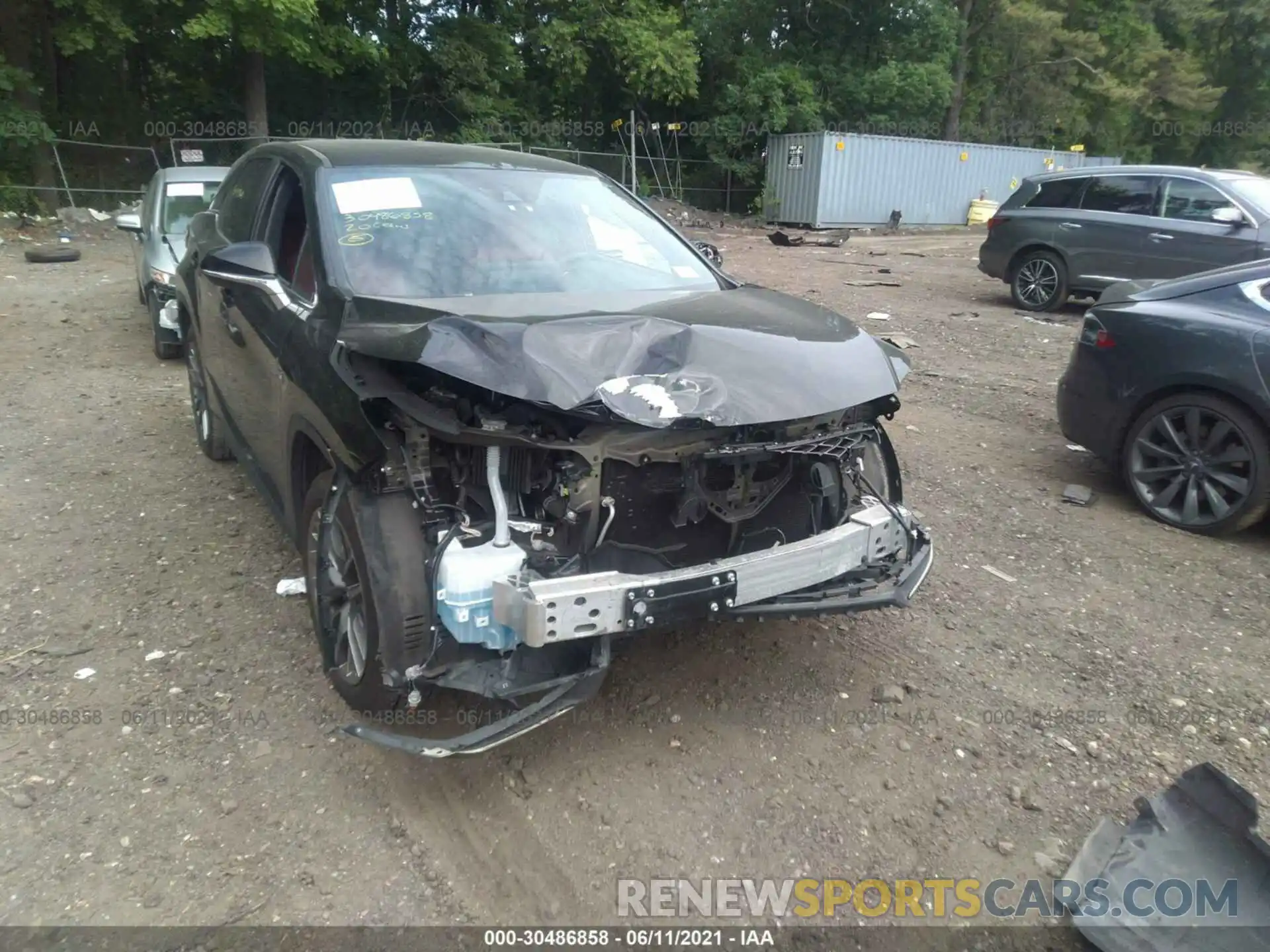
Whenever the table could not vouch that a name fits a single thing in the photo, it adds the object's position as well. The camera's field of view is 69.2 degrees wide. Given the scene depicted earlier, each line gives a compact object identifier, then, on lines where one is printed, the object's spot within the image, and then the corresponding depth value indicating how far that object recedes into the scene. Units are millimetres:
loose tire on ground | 14523
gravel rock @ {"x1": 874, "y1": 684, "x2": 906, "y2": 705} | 3531
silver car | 8109
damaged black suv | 2717
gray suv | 9719
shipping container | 25438
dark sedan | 4832
